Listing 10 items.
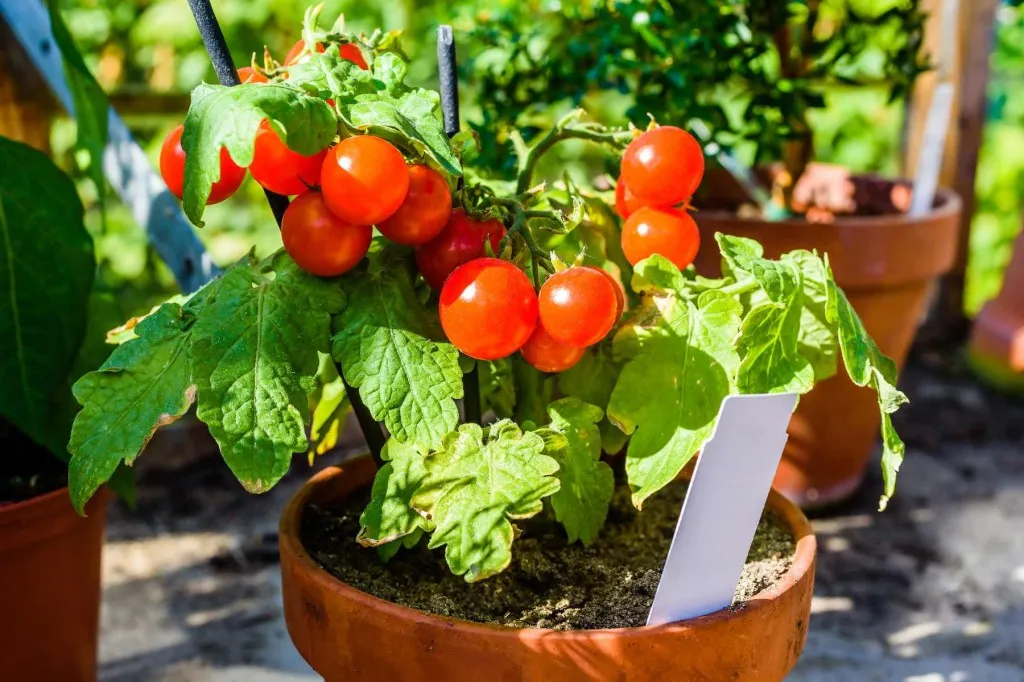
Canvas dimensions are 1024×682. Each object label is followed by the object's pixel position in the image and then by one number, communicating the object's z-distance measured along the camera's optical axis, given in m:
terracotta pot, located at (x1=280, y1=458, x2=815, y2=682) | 0.79
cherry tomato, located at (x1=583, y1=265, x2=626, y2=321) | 0.92
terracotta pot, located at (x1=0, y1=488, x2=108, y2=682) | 1.10
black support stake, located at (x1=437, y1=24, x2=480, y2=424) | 0.92
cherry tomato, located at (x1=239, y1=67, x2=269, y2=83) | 0.84
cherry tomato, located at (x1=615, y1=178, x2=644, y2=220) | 0.96
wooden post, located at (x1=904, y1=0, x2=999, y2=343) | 2.50
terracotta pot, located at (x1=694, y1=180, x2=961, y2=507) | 1.69
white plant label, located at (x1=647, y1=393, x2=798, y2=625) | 0.78
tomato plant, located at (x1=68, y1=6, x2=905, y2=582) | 0.77
